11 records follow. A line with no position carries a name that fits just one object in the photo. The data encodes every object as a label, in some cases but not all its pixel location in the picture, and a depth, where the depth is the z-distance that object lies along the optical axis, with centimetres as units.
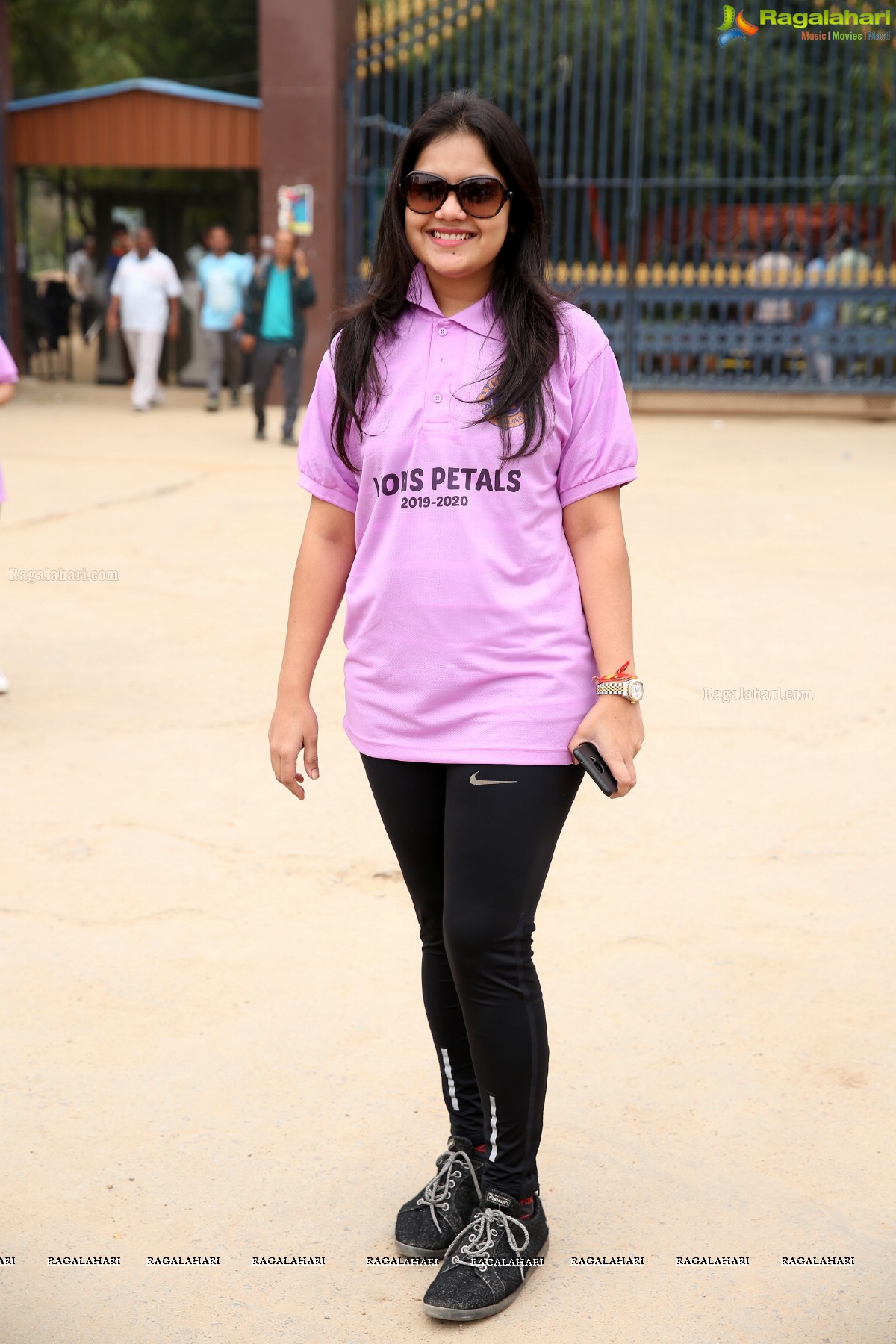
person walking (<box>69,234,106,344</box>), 1900
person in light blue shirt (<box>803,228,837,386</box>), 1460
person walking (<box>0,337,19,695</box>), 522
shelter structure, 1517
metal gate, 1403
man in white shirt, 1477
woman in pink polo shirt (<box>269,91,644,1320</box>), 222
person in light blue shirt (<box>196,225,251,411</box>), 1492
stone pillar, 1444
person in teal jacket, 1216
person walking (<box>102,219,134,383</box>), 1770
